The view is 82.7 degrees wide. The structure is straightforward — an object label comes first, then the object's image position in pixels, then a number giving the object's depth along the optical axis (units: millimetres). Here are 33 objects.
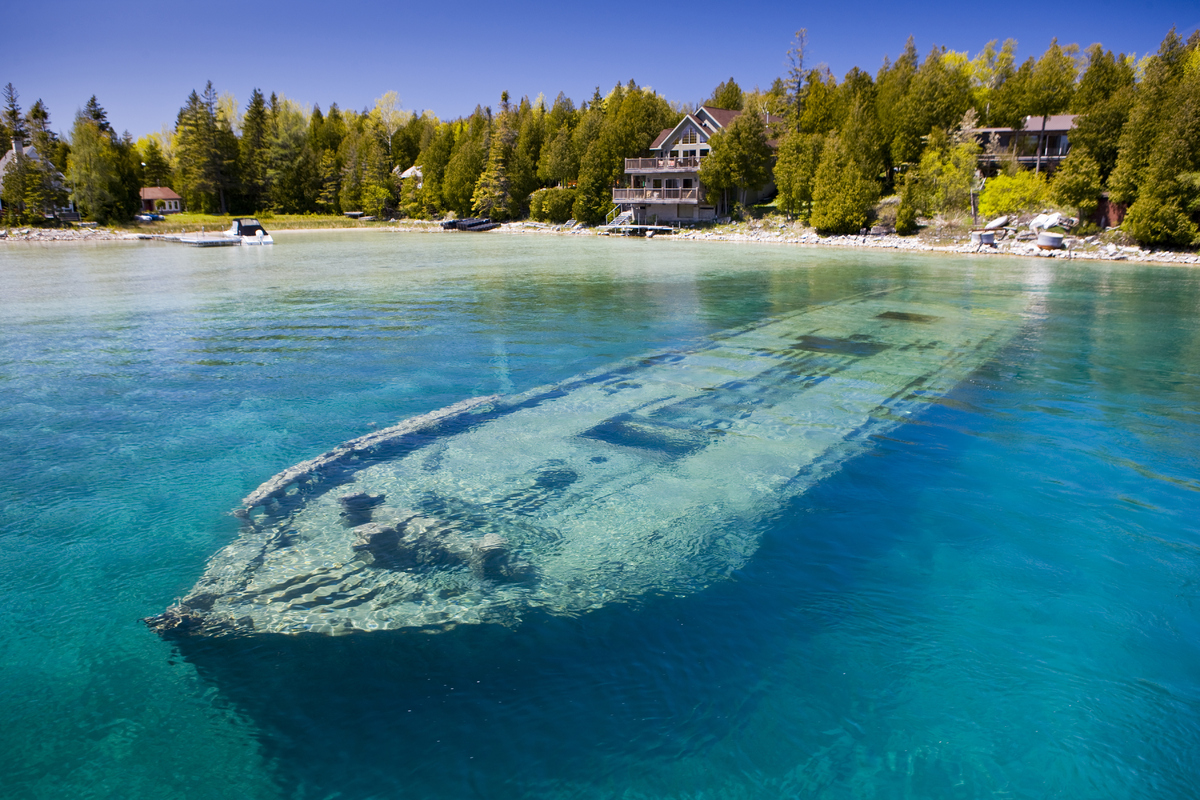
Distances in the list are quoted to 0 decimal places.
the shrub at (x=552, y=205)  66125
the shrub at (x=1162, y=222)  32031
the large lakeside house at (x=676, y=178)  61062
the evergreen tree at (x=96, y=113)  79950
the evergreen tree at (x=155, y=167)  76938
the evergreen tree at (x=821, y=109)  55694
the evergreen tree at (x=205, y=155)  69000
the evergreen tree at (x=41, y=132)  59784
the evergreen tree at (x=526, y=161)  71375
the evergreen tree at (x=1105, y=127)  36281
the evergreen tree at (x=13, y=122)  68812
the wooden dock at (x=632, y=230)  57906
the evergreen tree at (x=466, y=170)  74250
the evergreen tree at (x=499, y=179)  71250
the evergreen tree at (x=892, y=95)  48344
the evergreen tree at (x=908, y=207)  43094
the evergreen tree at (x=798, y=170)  50000
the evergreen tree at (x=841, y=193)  45375
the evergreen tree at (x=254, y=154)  75188
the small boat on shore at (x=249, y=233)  45250
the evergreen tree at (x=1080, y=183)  36344
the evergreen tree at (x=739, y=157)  55625
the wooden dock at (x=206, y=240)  45188
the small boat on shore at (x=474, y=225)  69562
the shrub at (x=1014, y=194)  40219
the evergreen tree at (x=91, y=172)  58000
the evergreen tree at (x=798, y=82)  61469
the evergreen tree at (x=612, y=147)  63438
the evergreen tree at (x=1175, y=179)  31500
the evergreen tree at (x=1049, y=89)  50000
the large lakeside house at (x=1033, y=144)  48062
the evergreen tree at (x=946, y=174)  42906
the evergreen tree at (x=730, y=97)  77500
